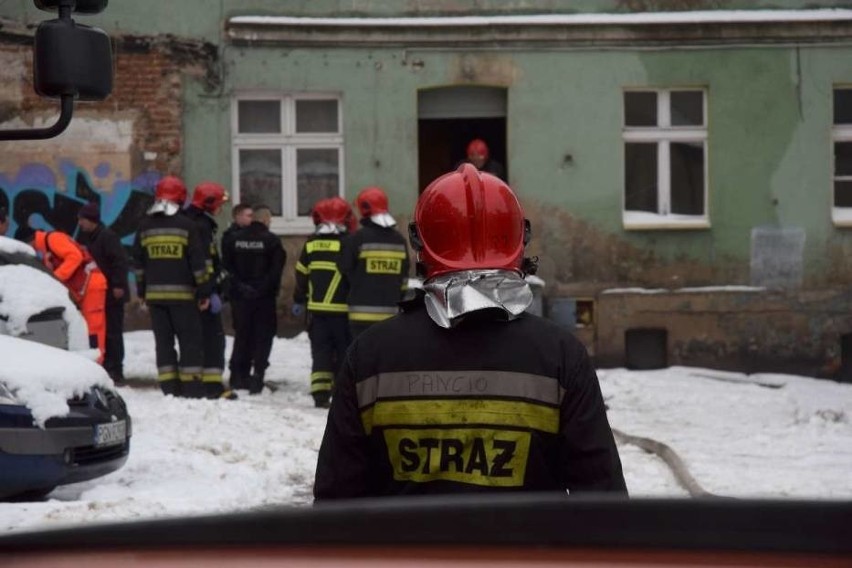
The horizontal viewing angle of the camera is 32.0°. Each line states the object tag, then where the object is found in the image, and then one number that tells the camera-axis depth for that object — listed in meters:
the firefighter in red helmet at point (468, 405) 3.30
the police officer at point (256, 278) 14.92
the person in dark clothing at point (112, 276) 15.77
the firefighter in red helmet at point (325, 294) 14.09
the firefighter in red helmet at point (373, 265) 13.58
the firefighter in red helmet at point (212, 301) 14.14
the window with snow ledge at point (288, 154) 19.12
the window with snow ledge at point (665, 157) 19.34
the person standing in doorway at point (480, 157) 18.02
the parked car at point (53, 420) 8.16
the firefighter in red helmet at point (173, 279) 13.68
